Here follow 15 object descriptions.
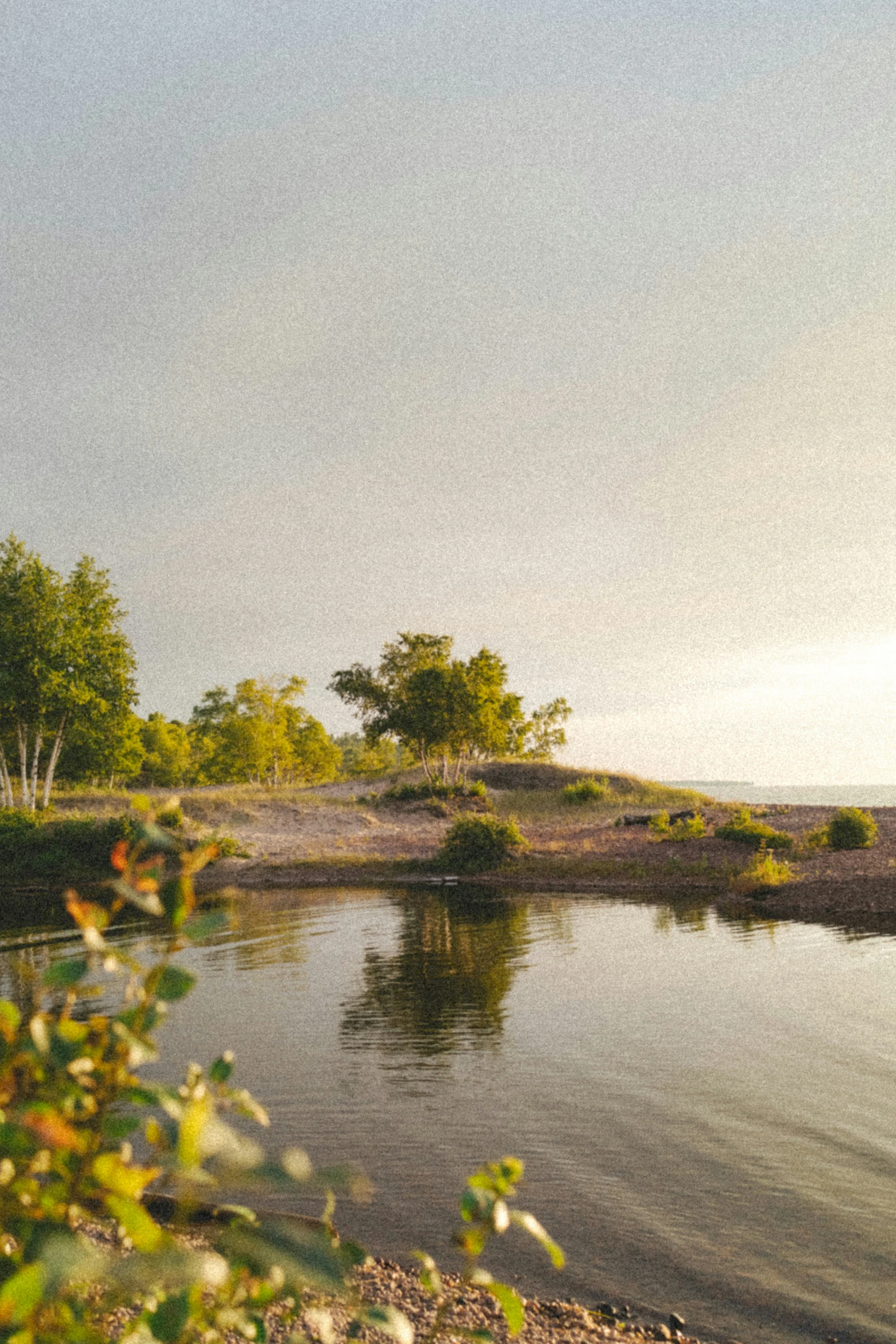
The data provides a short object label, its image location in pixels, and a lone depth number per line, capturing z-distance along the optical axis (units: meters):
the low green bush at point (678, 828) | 26.02
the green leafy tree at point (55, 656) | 32.94
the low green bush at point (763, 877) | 19.73
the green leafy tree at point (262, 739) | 68.94
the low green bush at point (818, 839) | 23.16
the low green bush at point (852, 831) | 22.41
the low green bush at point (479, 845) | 25.72
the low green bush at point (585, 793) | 42.53
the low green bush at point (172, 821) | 27.15
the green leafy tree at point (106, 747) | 34.69
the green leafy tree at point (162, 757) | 81.12
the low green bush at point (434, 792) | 44.03
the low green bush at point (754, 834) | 23.47
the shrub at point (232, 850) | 27.71
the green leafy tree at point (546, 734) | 72.00
